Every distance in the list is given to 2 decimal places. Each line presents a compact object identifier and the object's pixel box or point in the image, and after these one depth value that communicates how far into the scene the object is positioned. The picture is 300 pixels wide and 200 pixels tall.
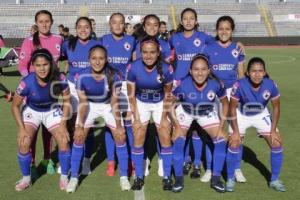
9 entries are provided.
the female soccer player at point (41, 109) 4.79
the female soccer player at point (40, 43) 5.35
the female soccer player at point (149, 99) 4.89
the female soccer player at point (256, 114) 4.84
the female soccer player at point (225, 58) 5.37
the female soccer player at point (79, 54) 5.38
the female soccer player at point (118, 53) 5.47
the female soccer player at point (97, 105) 4.96
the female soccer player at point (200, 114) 4.91
